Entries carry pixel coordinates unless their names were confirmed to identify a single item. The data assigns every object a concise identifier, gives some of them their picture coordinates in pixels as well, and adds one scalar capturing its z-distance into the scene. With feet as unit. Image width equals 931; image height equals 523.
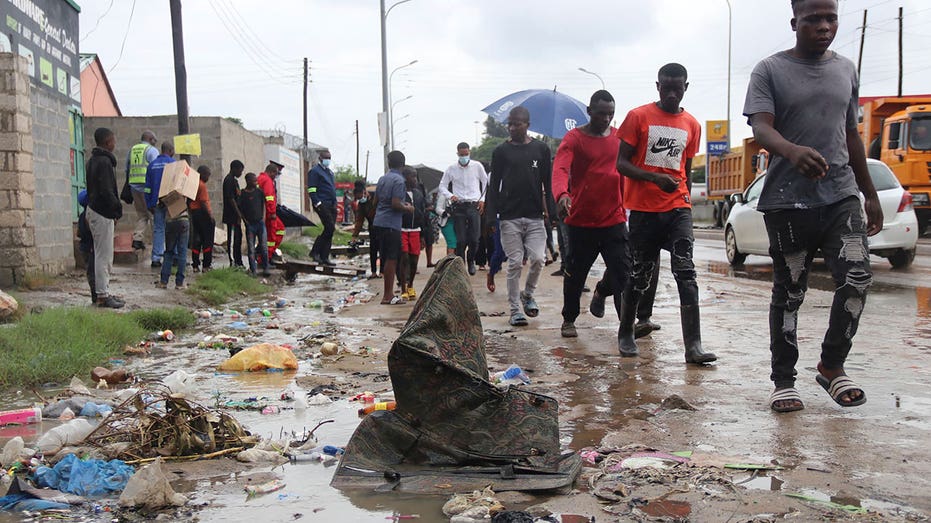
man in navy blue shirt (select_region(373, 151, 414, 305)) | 32.91
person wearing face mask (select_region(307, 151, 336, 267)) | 50.34
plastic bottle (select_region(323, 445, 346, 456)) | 12.99
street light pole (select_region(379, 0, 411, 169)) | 104.78
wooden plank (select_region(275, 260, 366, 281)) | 45.24
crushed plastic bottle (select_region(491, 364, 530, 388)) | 17.53
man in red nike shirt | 19.25
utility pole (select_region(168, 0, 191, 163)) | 51.21
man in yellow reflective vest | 43.83
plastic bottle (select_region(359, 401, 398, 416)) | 15.31
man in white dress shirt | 41.63
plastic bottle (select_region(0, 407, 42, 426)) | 15.28
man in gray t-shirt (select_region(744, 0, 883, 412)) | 14.38
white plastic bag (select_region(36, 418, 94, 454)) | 13.37
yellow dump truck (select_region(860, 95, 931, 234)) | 69.82
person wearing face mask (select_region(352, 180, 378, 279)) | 47.80
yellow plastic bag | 20.69
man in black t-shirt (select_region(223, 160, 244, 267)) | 46.75
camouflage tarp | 11.70
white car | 42.11
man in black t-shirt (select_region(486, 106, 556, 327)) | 26.32
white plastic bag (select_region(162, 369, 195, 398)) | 17.57
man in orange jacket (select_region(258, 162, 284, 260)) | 47.85
